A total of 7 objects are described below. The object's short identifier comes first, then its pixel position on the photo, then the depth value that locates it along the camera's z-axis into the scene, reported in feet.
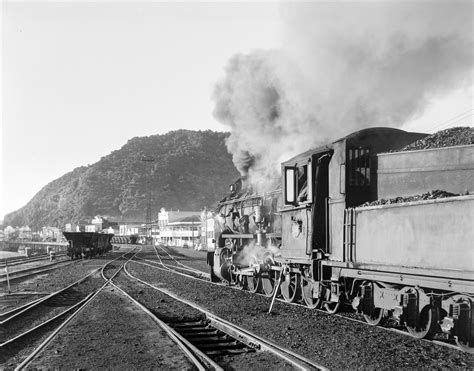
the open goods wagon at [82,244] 136.15
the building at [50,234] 429.79
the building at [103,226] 451.12
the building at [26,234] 558.15
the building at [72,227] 479.00
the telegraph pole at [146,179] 589.20
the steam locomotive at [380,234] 22.47
